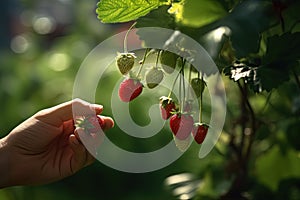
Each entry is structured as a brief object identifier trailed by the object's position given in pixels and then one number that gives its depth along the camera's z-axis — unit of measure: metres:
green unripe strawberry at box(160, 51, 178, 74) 0.69
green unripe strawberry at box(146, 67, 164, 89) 0.71
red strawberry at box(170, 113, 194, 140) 0.73
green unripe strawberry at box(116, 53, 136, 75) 0.73
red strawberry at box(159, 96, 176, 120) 0.73
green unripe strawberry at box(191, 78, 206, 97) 0.71
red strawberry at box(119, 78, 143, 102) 0.74
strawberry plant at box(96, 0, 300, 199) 0.61
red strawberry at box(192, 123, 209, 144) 0.74
